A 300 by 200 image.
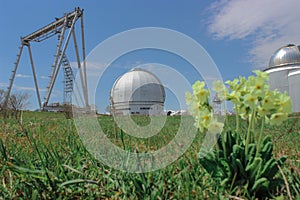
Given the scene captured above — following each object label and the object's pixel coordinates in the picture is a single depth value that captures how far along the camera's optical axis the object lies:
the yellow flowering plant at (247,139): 0.90
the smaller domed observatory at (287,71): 25.48
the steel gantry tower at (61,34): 20.09
